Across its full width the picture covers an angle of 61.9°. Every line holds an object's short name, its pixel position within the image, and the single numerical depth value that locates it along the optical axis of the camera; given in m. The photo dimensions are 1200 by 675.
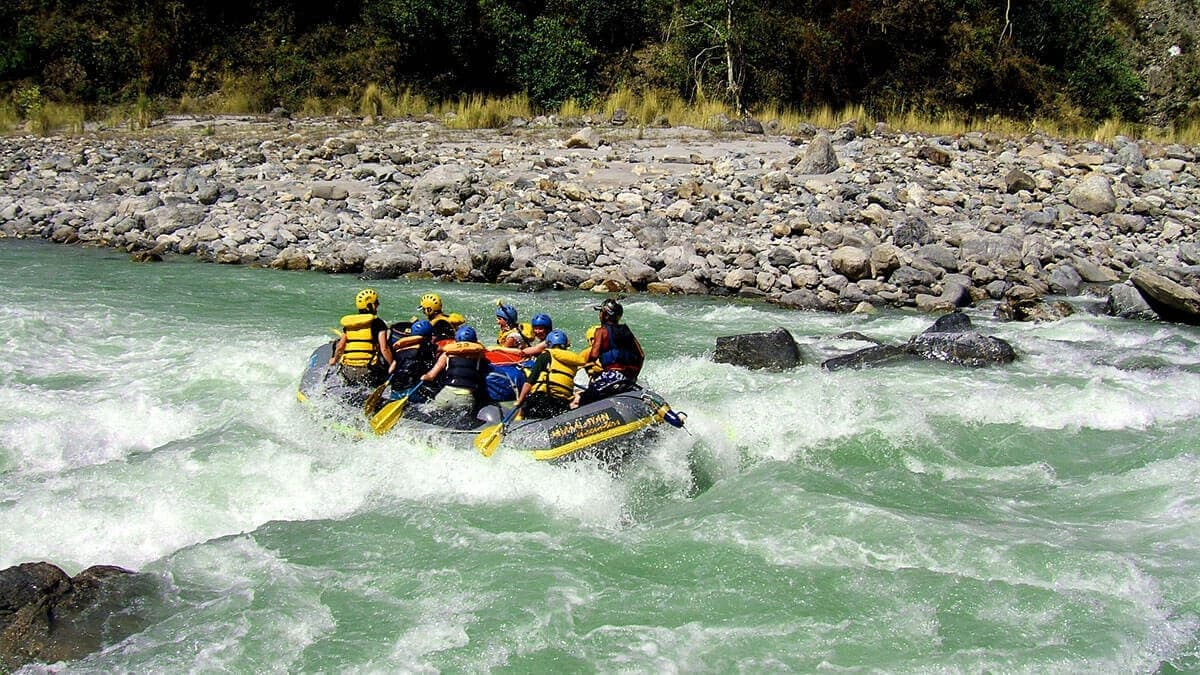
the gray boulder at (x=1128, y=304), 11.53
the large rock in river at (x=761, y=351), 9.72
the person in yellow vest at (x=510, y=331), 7.91
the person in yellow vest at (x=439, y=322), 8.24
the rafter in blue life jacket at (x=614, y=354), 7.52
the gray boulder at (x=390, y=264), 13.81
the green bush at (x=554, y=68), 25.06
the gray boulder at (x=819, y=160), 16.16
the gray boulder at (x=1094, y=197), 15.02
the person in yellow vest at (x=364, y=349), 8.07
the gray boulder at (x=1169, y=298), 11.26
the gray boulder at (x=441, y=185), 16.06
